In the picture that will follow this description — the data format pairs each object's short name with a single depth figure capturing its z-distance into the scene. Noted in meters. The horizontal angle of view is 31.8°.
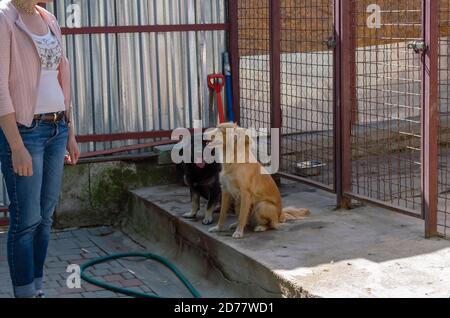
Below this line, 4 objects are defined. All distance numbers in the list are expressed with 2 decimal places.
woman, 4.62
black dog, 7.15
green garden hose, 6.09
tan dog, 6.51
